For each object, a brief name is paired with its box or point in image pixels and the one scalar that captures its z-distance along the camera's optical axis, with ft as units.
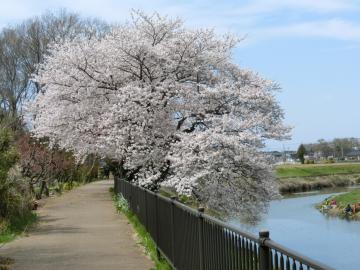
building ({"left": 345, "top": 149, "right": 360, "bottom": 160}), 503.61
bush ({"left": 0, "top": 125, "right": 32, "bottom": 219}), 40.01
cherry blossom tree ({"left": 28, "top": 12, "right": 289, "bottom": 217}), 61.87
